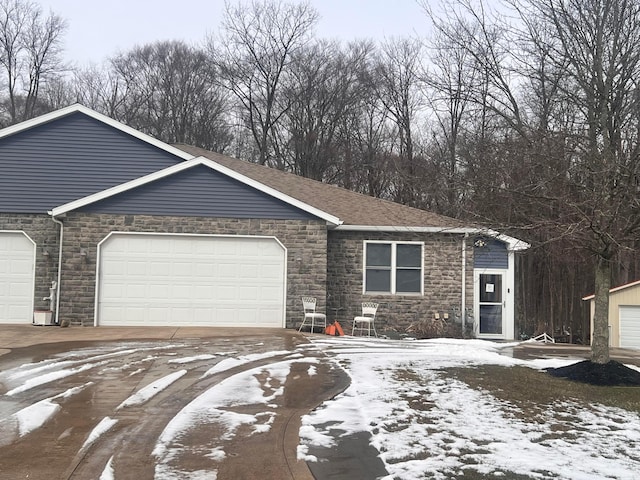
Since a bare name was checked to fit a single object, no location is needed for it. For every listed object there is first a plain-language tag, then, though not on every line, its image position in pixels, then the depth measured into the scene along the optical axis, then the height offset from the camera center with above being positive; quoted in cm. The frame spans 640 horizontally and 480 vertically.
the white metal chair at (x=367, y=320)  1521 -78
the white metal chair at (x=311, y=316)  1508 -68
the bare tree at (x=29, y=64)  3459 +1298
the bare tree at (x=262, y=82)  3550 +1226
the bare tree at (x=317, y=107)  3456 +1054
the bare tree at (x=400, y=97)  3262 +1076
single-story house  1505 +100
